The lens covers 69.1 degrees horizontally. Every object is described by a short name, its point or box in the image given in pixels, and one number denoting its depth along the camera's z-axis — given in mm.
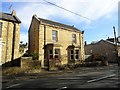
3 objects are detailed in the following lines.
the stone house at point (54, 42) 14247
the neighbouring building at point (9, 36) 12096
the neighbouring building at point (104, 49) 22953
